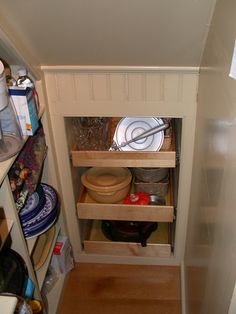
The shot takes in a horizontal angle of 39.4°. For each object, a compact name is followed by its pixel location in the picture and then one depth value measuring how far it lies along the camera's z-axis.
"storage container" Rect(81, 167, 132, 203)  1.57
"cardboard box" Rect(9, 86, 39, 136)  1.07
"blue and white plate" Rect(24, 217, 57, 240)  1.25
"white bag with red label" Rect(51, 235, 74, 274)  1.64
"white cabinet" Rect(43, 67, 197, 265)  1.24
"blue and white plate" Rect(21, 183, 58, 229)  1.27
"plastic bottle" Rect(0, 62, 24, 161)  1.01
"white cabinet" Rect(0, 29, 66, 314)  1.04
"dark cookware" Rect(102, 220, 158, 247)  1.79
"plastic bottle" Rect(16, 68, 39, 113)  1.13
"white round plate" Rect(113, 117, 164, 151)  1.54
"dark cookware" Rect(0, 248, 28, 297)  0.99
